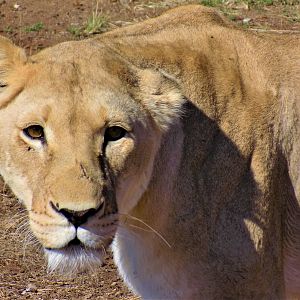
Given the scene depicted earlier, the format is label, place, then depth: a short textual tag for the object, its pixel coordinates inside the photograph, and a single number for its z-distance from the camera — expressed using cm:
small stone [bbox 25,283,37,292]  1001
